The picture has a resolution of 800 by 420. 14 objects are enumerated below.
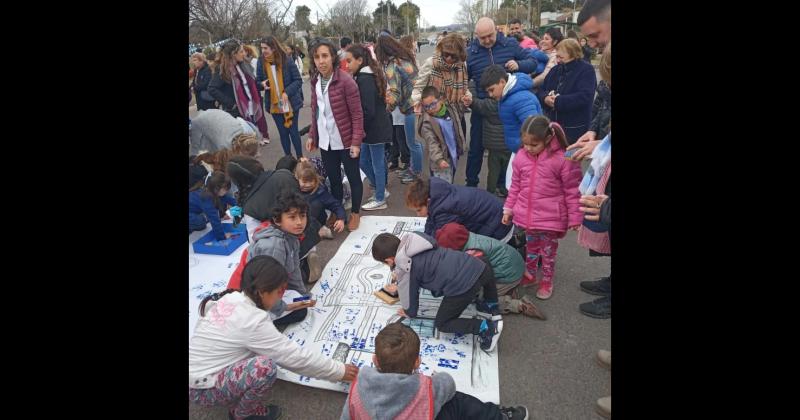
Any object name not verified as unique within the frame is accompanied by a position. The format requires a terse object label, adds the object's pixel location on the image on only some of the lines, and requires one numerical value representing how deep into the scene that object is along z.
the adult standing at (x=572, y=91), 3.51
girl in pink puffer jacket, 2.56
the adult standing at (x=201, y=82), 6.49
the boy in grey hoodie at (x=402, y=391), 1.53
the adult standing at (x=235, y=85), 5.63
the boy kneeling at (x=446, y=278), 2.27
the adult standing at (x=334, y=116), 3.49
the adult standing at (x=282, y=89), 5.18
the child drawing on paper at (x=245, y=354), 1.79
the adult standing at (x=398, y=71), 4.29
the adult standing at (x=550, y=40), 5.65
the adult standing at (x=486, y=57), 4.02
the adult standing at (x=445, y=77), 3.96
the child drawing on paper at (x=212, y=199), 3.46
